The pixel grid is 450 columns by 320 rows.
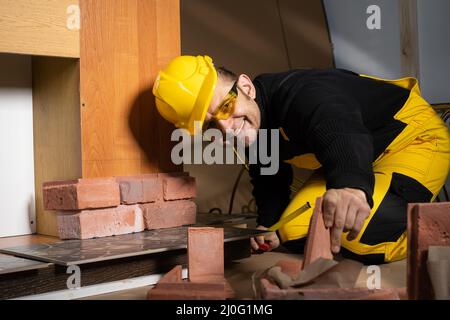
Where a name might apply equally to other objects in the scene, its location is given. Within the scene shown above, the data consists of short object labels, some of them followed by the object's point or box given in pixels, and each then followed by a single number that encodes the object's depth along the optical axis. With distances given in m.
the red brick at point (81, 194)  2.15
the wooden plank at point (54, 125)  2.27
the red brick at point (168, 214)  2.34
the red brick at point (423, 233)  1.47
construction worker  1.97
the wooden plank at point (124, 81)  2.25
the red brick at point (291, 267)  1.67
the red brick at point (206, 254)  1.89
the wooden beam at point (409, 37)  3.26
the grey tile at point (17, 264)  1.72
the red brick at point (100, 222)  2.16
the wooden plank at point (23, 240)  2.23
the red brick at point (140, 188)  2.27
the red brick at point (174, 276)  1.62
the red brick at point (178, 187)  2.39
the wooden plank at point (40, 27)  2.03
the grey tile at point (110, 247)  1.82
